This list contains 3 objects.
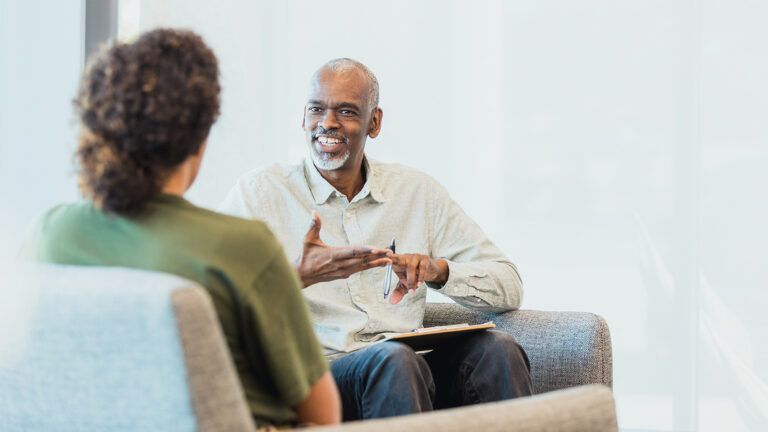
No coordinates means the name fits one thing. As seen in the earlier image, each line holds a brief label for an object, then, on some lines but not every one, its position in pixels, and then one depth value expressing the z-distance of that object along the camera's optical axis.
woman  3.73
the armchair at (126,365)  3.24
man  4.49
